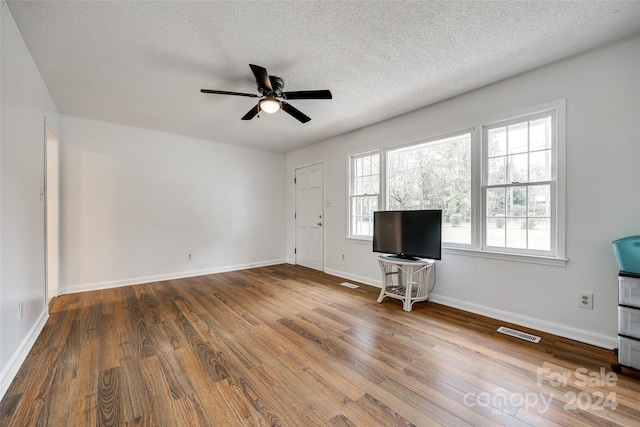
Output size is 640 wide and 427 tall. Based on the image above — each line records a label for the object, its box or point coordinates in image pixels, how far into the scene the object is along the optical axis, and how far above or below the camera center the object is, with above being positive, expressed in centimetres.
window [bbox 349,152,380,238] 421 +33
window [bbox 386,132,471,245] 316 +43
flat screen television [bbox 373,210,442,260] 306 -26
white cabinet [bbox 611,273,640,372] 184 -78
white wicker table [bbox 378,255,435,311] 311 -85
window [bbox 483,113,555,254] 257 +28
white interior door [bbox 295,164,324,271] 522 -9
